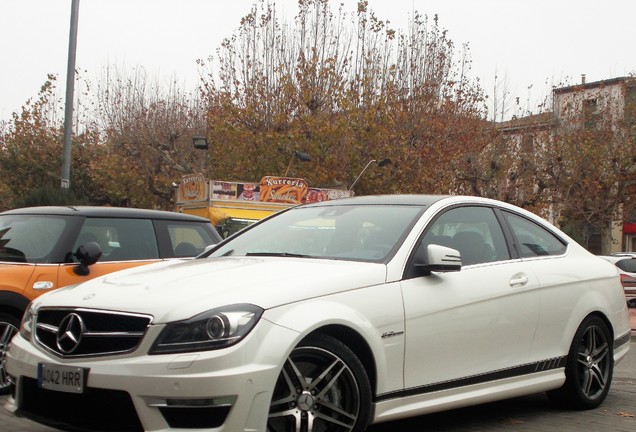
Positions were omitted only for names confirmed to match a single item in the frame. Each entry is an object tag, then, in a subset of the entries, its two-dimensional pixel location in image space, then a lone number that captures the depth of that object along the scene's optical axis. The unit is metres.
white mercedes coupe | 4.20
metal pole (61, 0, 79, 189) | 18.42
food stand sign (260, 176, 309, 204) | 22.59
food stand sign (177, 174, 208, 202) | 21.89
